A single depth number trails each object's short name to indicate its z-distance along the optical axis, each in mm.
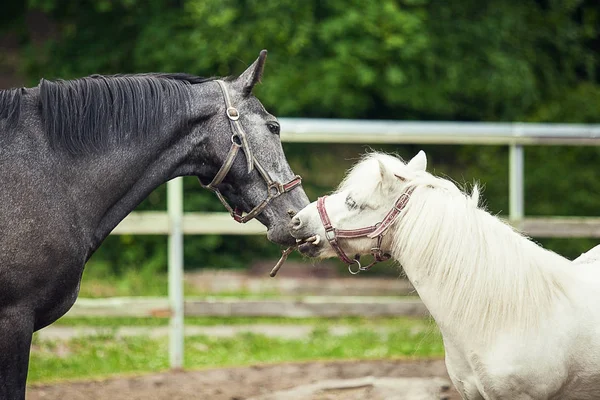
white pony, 6746
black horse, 6730
